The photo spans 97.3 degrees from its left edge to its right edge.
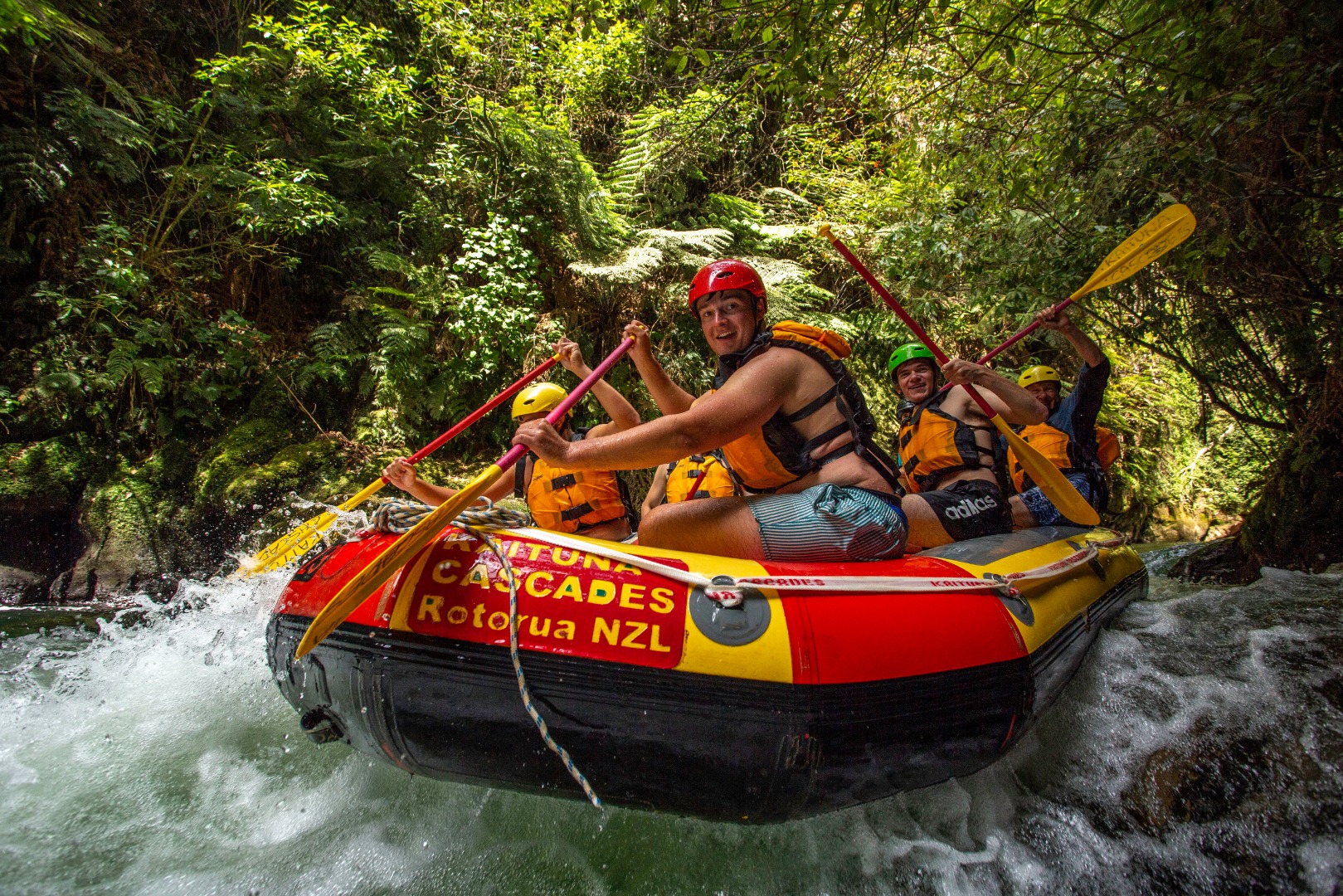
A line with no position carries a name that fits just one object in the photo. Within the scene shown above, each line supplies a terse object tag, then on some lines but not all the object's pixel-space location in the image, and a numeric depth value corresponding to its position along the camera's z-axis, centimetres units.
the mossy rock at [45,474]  554
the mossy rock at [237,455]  600
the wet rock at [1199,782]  193
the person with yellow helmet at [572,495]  387
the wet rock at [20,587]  527
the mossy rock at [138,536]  557
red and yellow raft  173
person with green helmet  324
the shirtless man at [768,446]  200
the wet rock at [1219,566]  454
